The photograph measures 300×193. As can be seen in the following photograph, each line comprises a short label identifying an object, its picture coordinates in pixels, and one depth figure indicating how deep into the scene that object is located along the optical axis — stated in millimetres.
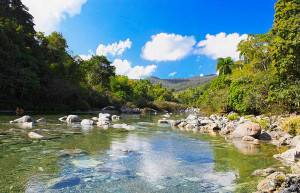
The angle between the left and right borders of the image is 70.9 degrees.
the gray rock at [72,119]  14964
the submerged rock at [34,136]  8086
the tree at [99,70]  49172
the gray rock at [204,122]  16641
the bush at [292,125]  10602
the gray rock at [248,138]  9702
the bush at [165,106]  53438
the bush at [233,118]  20072
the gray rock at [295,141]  8547
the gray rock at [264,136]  10203
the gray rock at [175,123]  16644
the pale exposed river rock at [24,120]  12664
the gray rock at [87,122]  13781
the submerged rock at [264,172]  4661
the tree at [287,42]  12719
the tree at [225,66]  46688
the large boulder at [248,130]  10125
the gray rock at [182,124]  15921
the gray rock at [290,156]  5965
